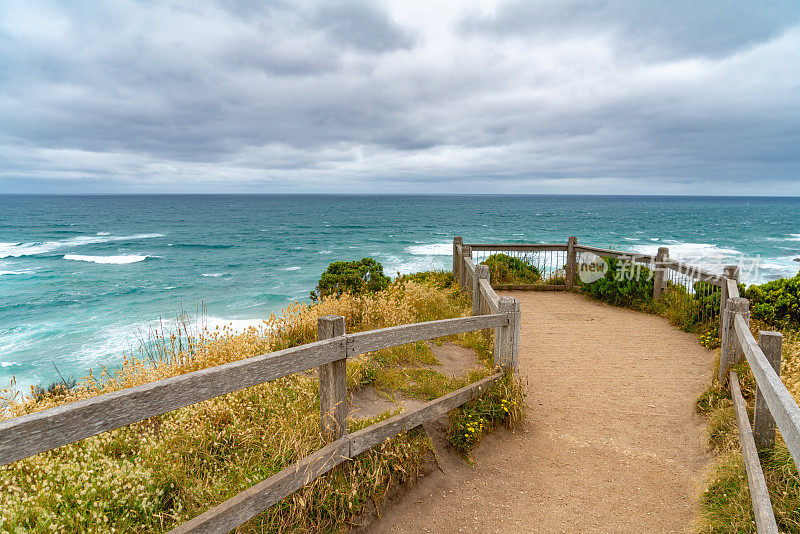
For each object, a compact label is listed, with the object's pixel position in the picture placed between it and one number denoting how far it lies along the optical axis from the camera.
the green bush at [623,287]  10.36
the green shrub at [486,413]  4.69
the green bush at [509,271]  12.78
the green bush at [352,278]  11.37
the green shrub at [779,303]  7.34
